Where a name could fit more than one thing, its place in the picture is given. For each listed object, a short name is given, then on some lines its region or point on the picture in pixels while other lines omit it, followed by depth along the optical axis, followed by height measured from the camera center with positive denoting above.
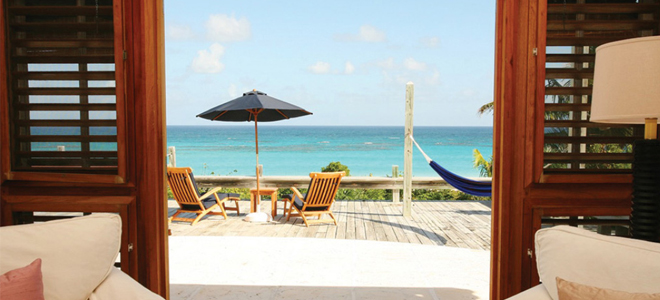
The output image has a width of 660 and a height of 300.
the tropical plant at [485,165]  10.13 -0.90
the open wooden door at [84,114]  2.04 +0.04
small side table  5.86 -0.93
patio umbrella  5.62 +0.17
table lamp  1.33 +0.06
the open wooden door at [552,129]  1.98 -0.03
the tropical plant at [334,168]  10.07 -0.98
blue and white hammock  5.31 -0.71
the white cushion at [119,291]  1.47 -0.53
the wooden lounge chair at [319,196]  5.39 -0.85
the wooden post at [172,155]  7.32 -0.49
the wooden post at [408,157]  6.01 -0.45
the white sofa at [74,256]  1.37 -0.40
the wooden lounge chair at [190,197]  5.39 -0.88
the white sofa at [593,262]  1.23 -0.39
